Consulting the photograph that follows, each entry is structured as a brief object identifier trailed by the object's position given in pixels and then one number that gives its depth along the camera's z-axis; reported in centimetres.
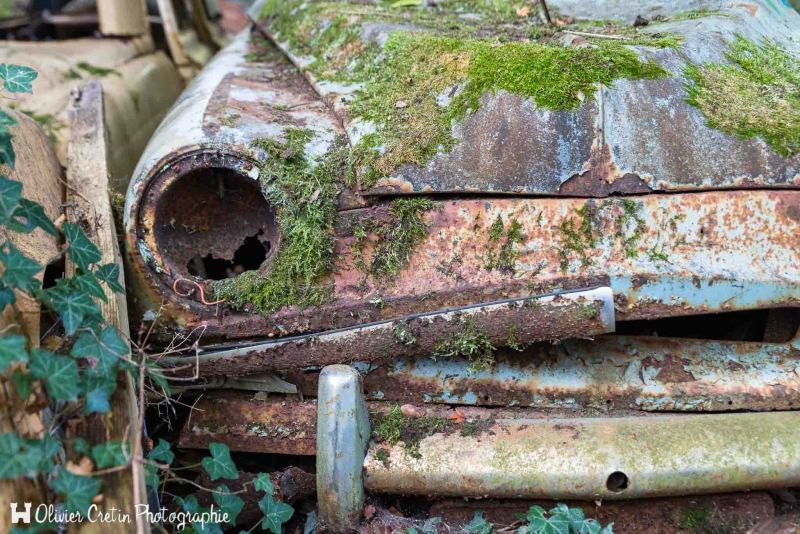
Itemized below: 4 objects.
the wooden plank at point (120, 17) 363
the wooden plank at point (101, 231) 168
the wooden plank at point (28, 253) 161
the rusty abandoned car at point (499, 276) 186
